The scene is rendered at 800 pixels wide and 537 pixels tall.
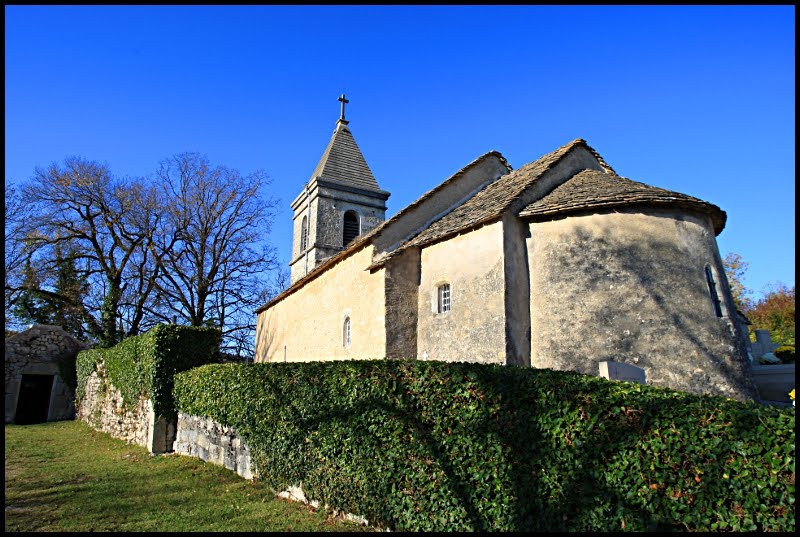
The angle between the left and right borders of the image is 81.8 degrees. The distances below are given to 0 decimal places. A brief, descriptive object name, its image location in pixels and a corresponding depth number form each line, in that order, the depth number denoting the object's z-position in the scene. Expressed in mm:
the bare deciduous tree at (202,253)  26188
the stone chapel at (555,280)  10789
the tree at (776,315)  23369
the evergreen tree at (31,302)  23547
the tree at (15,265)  22750
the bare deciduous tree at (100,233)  24219
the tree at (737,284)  37534
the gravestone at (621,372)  8152
